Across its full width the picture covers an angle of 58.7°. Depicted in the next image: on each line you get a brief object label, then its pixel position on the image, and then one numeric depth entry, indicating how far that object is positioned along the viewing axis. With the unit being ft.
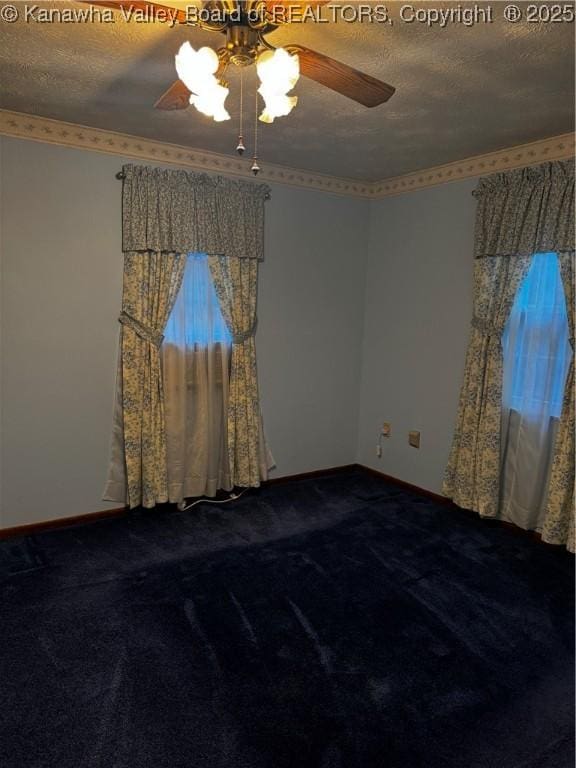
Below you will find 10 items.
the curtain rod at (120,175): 10.81
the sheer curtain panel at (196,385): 11.74
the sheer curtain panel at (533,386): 10.36
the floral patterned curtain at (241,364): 12.19
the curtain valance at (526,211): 9.85
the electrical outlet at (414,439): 13.51
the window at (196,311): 11.69
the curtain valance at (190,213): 10.94
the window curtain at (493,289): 10.16
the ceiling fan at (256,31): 4.64
